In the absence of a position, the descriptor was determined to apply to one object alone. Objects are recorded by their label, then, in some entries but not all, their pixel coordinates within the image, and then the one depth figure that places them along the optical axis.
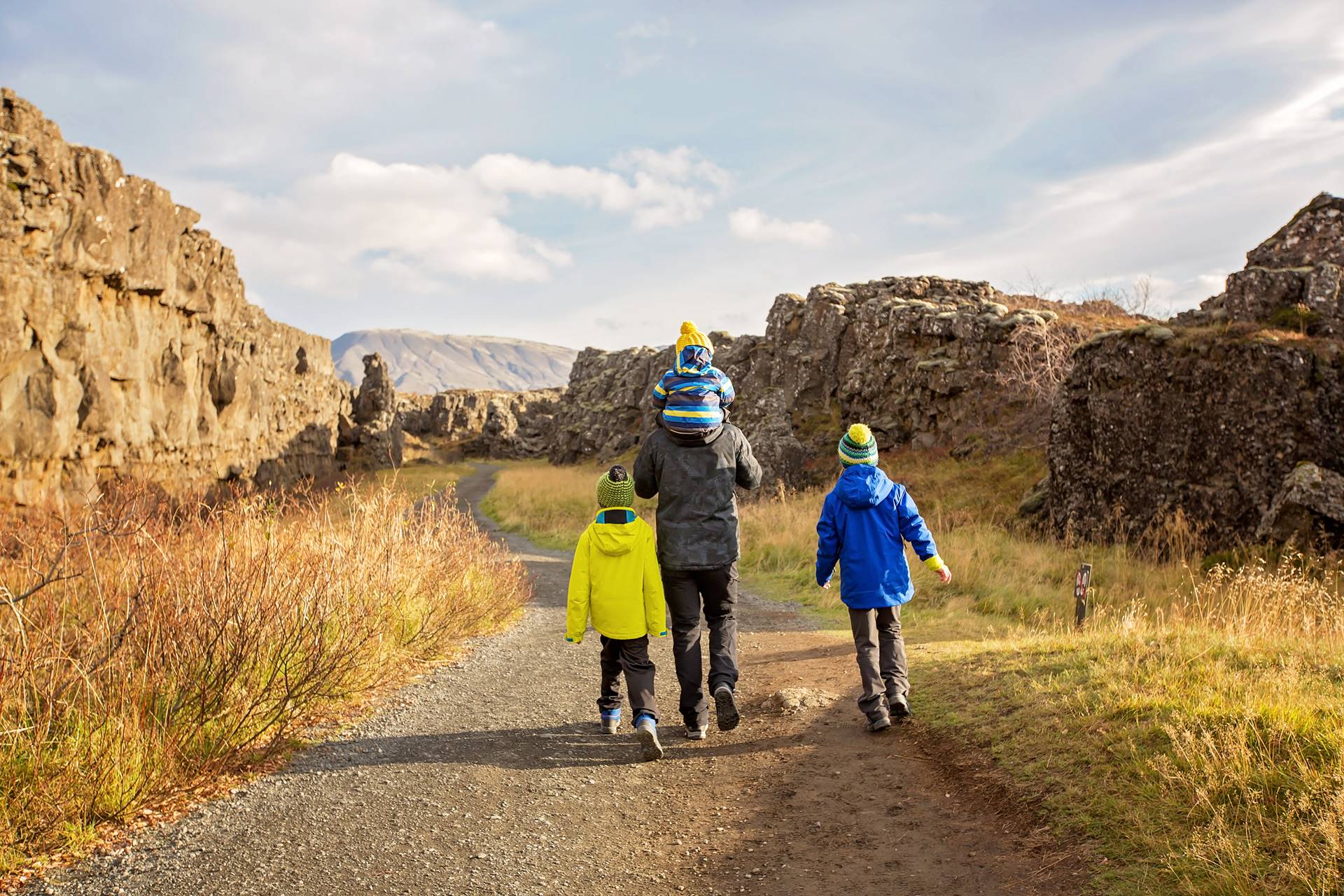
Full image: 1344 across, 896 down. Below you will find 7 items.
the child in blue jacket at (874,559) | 5.38
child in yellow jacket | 5.25
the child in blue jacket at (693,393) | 5.34
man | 5.34
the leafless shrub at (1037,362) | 20.83
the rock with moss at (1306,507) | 10.46
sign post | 7.74
